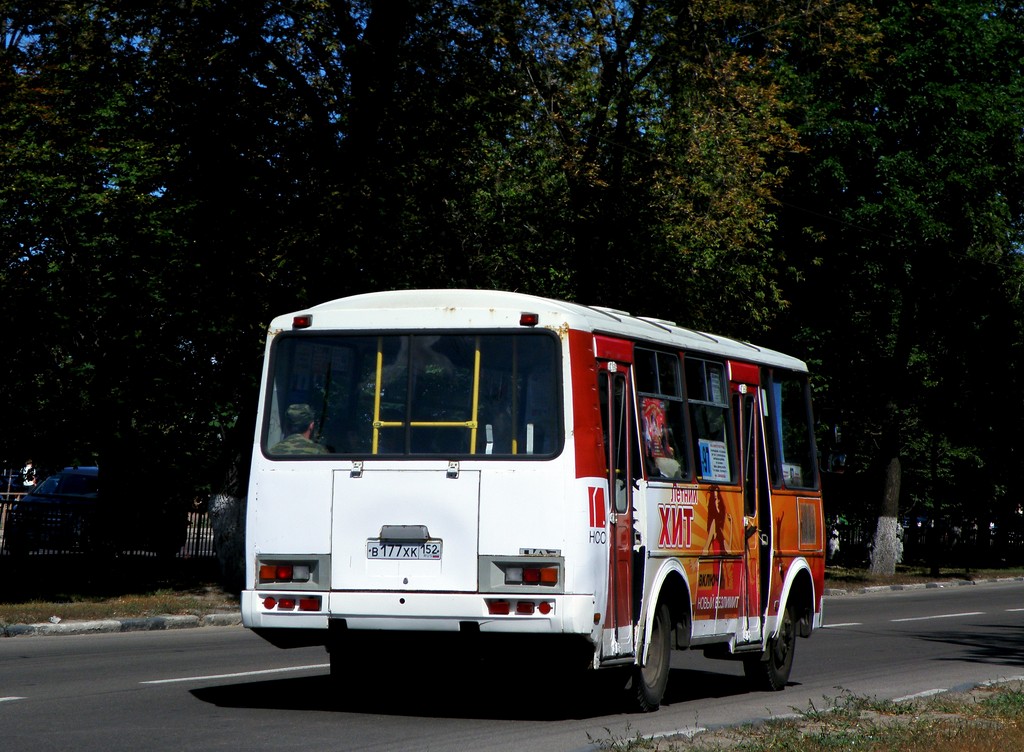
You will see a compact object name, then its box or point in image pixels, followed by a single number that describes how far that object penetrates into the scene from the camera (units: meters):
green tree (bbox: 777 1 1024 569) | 36.75
